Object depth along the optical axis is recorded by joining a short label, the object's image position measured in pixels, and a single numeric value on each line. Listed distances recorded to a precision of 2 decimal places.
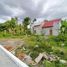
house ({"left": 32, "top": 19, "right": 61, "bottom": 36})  16.64
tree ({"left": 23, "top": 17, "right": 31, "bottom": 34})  19.69
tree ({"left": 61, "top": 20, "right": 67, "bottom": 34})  9.78
